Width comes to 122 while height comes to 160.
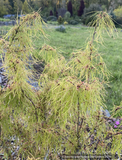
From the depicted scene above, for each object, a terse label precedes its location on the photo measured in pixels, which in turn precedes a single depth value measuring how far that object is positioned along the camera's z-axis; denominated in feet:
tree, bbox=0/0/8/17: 56.12
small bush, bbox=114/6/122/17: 57.00
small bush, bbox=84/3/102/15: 63.17
